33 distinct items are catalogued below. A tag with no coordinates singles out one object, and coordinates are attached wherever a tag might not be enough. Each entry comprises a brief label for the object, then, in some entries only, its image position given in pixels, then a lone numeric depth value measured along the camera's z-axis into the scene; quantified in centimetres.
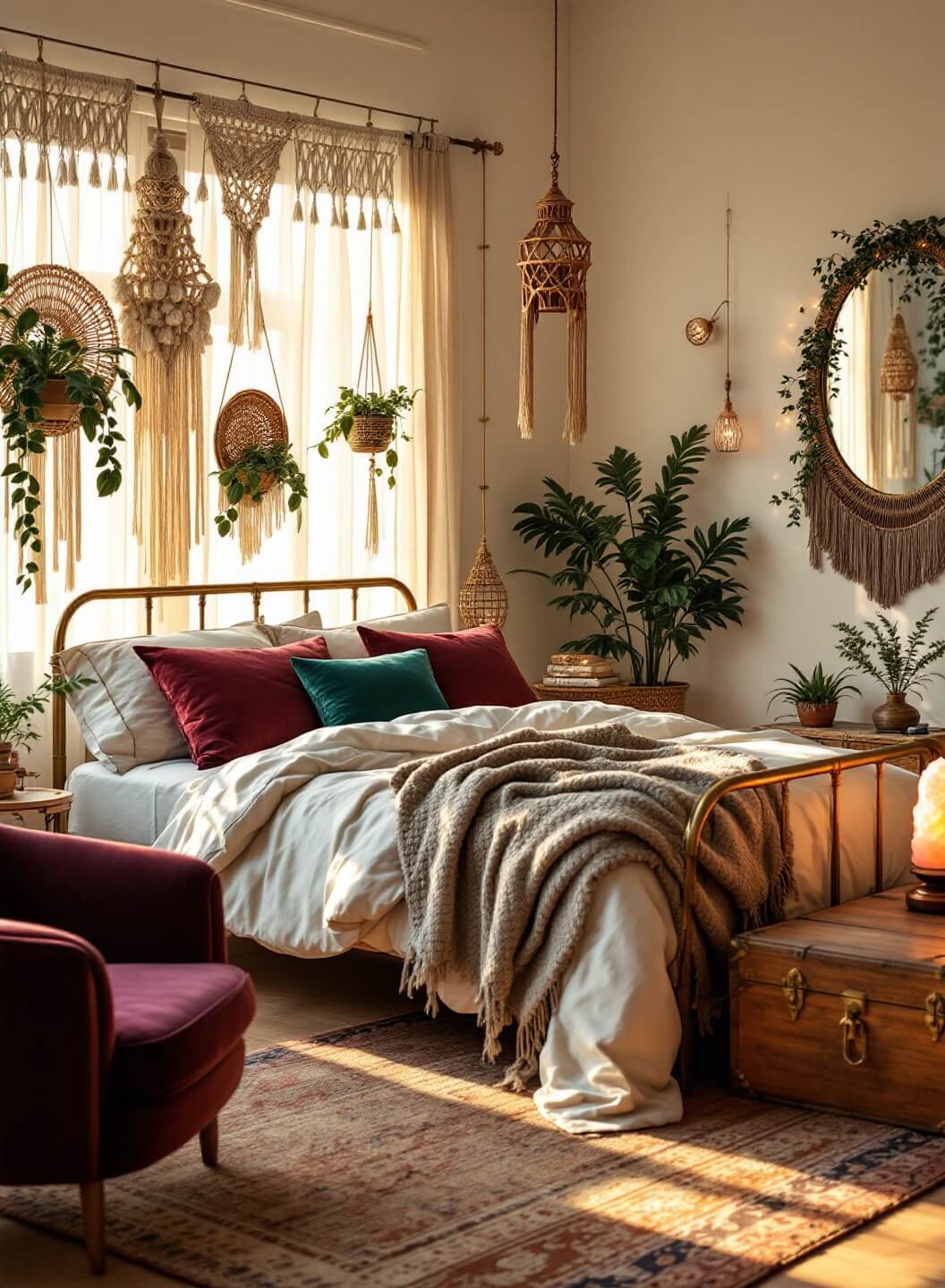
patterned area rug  266
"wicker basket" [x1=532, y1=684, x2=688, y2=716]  642
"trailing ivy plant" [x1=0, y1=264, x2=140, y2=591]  469
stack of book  645
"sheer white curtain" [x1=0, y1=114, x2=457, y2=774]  521
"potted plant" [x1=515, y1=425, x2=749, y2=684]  650
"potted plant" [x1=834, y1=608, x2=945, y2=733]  583
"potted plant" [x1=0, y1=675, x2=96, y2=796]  457
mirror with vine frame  586
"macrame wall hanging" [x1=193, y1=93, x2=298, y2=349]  562
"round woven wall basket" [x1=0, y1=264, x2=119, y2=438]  506
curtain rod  524
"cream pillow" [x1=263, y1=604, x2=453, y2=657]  537
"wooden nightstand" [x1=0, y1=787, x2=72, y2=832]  448
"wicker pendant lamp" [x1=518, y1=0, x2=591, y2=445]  510
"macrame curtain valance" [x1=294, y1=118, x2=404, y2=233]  593
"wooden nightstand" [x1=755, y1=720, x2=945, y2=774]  563
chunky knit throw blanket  347
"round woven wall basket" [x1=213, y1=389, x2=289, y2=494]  565
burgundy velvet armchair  258
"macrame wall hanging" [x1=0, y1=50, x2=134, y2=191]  509
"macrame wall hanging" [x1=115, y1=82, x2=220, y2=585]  536
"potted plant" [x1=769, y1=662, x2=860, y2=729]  602
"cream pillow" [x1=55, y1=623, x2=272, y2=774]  481
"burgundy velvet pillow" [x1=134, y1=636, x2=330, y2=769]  469
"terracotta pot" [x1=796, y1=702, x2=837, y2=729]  602
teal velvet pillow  486
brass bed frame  348
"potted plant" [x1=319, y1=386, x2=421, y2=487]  591
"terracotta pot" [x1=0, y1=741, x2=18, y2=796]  455
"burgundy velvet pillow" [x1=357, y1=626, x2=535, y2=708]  526
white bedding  334
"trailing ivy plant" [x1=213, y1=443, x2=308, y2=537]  560
